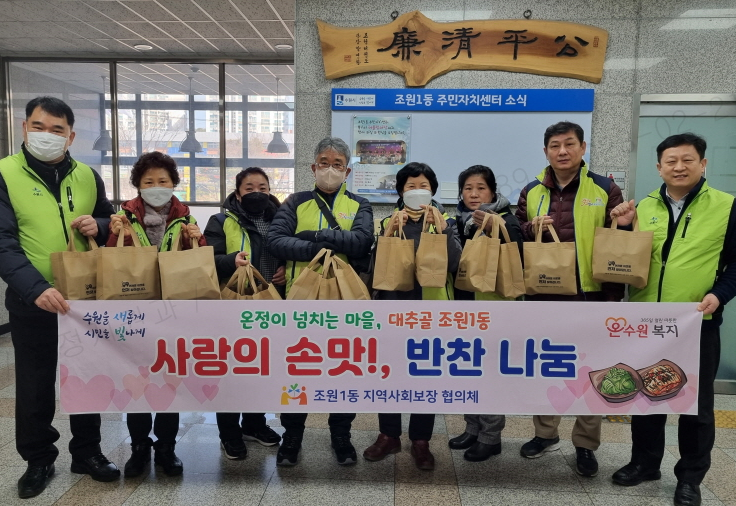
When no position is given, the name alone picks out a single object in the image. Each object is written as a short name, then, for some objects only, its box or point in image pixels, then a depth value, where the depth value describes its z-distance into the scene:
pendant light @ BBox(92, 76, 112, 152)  6.61
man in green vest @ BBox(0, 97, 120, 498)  2.19
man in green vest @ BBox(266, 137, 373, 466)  2.39
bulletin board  3.59
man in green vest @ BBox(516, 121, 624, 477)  2.39
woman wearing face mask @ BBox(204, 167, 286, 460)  2.57
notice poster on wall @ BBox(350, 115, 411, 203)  3.68
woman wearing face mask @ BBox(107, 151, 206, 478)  2.36
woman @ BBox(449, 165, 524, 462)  2.43
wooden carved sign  3.50
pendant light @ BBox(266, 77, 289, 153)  6.77
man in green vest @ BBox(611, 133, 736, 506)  2.12
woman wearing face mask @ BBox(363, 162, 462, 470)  2.30
